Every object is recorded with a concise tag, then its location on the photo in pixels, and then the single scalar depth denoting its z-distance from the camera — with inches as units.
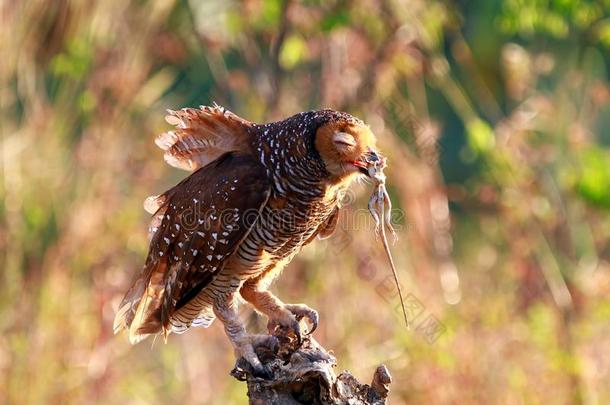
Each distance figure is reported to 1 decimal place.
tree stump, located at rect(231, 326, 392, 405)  305.1
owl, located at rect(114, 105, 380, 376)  330.3
